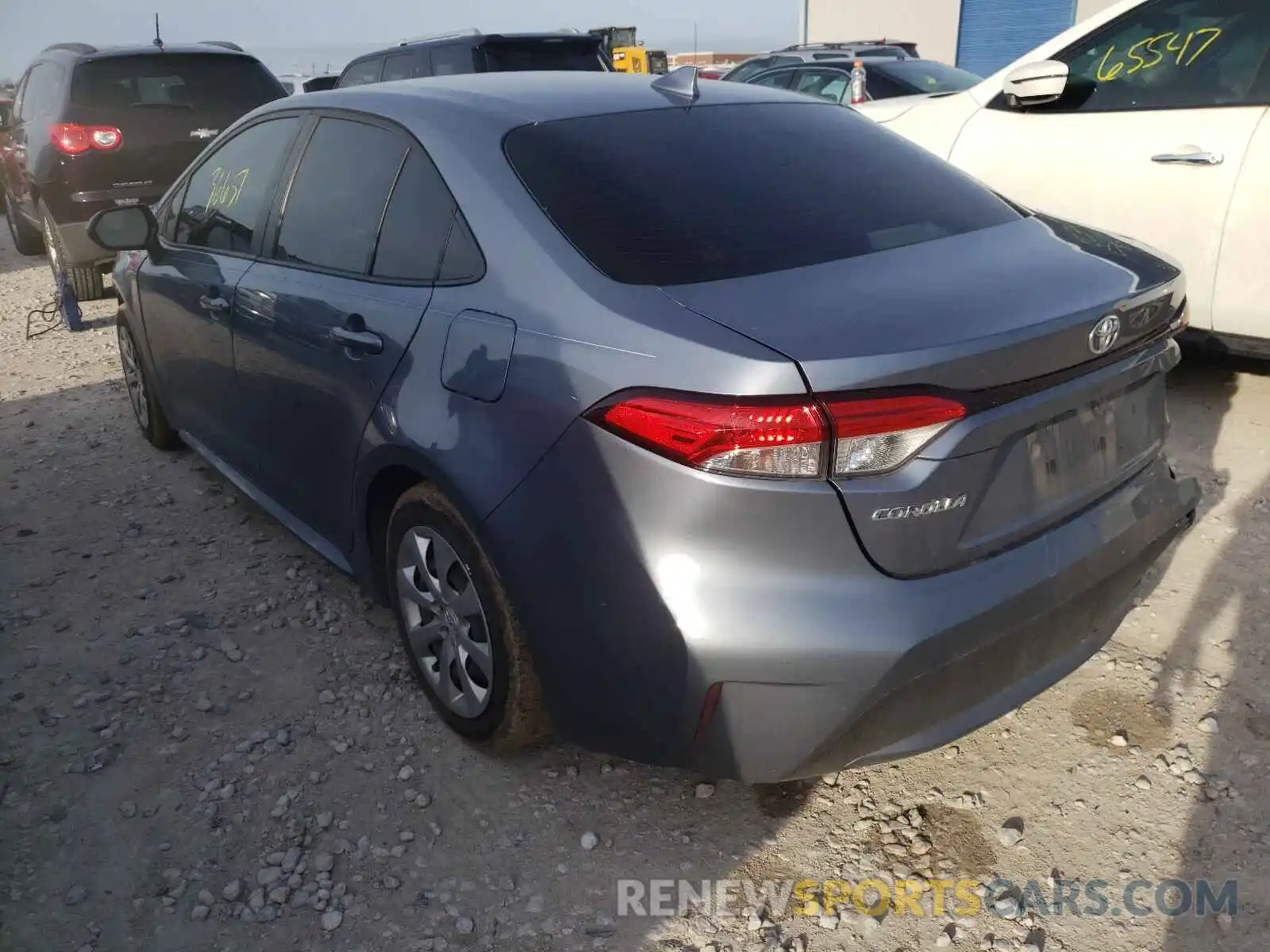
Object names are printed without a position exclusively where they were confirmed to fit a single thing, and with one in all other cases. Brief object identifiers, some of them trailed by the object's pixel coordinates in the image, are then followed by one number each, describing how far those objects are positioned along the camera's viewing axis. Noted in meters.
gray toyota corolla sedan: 1.80
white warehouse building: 20.56
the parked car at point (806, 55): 12.79
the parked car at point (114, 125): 7.09
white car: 4.04
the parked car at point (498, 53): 8.55
